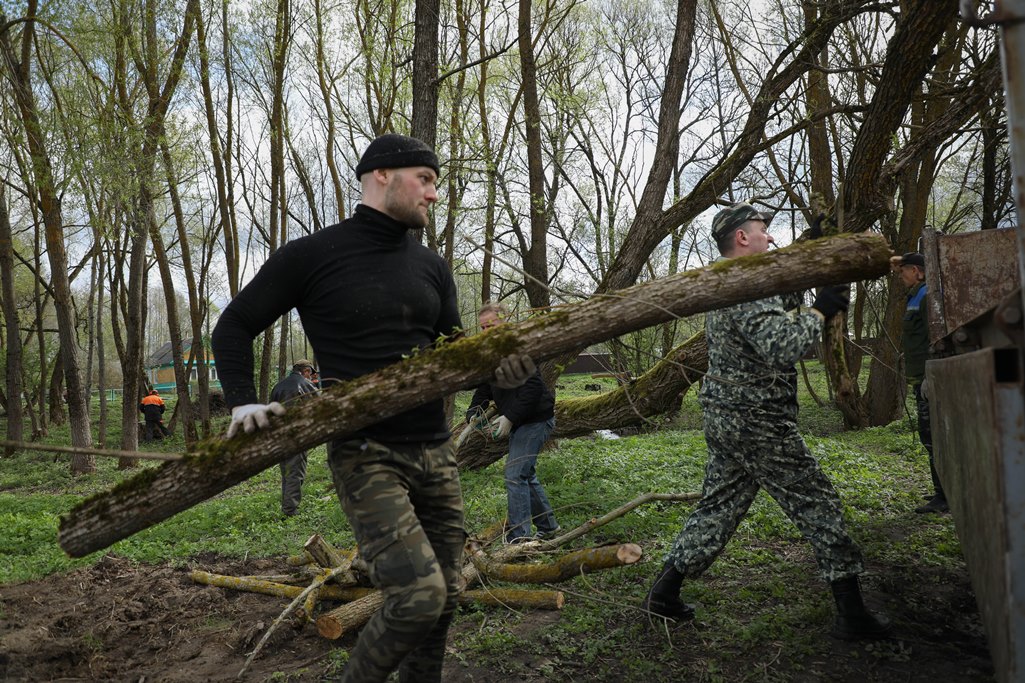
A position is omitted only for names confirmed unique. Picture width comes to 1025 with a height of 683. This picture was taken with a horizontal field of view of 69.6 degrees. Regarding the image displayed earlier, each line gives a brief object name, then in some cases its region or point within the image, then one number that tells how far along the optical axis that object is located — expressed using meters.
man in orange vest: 21.14
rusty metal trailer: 1.80
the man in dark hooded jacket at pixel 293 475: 8.72
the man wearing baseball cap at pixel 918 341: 6.30
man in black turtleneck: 2.80
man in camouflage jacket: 3.71
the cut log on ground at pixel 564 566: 4.18
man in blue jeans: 6.03
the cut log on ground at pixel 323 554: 5.26
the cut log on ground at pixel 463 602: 4.36
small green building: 48.12
